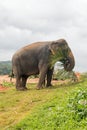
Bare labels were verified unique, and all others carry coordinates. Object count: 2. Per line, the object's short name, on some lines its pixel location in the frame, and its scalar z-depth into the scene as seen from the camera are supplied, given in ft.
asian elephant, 62.28
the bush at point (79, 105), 31.58
